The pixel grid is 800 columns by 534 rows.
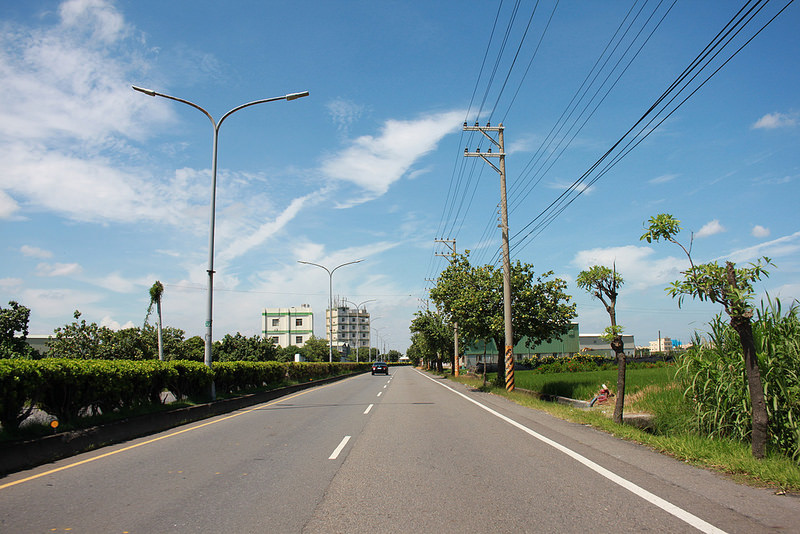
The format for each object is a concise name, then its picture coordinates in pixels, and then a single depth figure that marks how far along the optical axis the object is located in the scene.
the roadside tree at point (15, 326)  30.95
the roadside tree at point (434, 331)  57.84
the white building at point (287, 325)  137.38
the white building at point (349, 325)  184.25
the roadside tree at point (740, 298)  7.12
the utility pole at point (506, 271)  23.47
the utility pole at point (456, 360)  48.84
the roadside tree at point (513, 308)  26.36
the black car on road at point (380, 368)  67.12
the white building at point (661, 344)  123.84
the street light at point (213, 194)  16.56
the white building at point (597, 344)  111.11
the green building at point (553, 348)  91.19
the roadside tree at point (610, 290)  11.77
